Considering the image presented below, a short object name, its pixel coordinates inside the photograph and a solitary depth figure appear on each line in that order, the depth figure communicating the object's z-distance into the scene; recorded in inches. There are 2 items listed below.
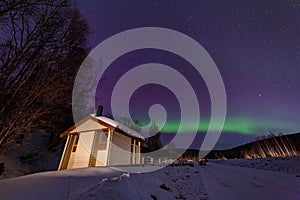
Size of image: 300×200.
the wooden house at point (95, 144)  556.8
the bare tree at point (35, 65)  220.4
